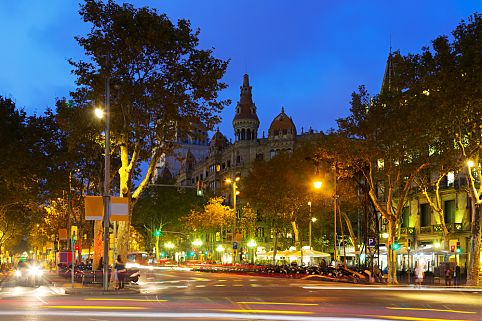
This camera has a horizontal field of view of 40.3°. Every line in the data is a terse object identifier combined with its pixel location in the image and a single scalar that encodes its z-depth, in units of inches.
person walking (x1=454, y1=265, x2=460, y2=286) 2053.9
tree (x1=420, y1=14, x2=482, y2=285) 1476.4
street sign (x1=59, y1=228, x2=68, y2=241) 2094.9
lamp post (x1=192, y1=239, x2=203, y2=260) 3911.7
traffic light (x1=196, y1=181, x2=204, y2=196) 1690.5
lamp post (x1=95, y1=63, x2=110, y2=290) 1186.0
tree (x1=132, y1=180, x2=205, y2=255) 4244.6
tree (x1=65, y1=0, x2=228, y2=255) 1405.0
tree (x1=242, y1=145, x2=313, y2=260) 2568.9
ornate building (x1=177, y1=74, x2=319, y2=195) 4180.6
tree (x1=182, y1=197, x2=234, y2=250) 3528.5
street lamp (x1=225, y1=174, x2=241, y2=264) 2366.4
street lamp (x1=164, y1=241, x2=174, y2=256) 4498.0
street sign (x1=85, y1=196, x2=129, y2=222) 1165.7
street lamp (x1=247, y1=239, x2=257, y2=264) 2850.1
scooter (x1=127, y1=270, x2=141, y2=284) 1525.6
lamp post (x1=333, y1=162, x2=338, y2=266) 1898.6
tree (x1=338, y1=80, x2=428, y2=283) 1662.2
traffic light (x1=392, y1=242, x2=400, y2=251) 1812.0
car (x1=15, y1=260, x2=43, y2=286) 1744.6
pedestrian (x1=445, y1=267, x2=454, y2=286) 1752.0
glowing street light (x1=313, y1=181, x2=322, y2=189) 1900.6
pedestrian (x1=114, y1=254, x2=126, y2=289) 1273.4
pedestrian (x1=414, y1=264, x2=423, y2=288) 1660.9
